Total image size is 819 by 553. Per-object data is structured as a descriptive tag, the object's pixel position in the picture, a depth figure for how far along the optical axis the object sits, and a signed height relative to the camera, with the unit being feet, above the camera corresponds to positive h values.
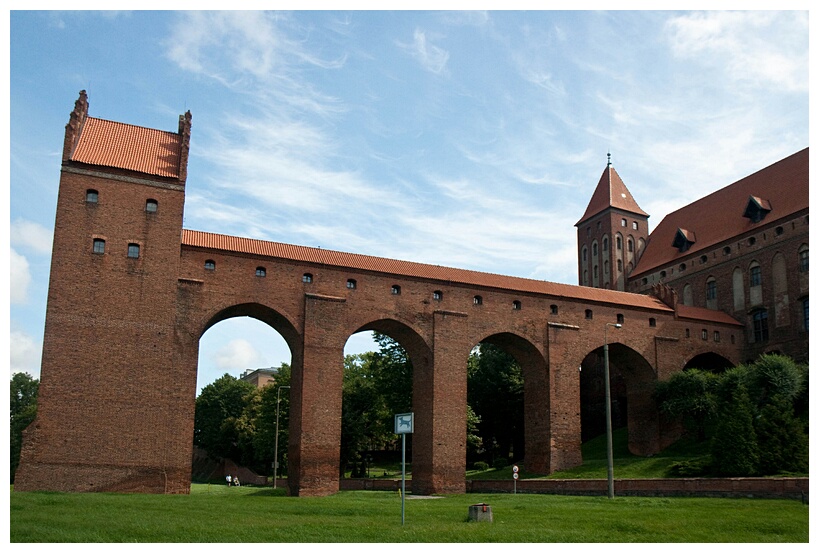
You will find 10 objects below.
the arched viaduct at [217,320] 92.38 +14.16
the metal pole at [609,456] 77.82 -2.09
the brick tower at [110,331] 90.53 +11.72
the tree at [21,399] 220.84 +8.53
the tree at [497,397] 158.71 +7.59
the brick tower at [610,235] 181.57 +48.09
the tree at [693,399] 121.80 +6.05
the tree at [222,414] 220.84 +4.51
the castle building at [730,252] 134.92 +37.62
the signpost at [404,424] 48.62 +0.53
